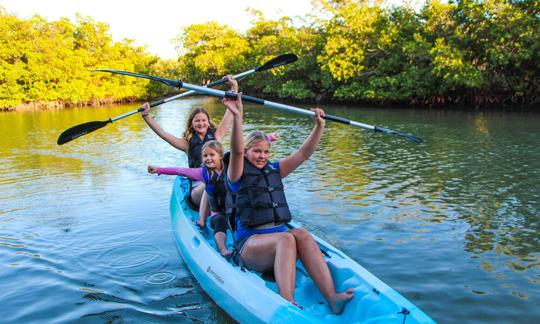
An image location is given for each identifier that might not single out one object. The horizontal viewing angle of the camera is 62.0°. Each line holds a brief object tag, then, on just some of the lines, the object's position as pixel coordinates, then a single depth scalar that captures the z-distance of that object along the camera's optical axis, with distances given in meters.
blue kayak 2.76
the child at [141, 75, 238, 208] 5.31
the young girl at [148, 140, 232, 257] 4.14
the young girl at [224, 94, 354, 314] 3.01
